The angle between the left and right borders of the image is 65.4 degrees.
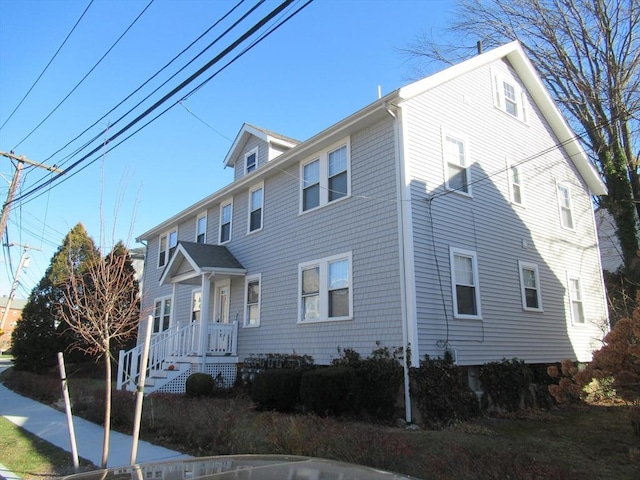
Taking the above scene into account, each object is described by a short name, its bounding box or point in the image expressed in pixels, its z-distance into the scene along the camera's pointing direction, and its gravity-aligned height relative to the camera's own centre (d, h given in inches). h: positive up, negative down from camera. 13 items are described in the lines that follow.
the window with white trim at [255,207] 619.5 +195.6
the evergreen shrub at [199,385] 509.7 -18.2
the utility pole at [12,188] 718.5 +251.0
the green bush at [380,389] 396.8 -16.6
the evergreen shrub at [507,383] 444.5 -13.0
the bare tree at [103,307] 270.1 +34.8
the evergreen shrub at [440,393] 385.7 -19.2
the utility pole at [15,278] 983.4 +175.4
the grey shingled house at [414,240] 438.0 +130.9
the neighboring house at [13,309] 4222.4 +472.1
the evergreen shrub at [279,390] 445.4 -20.2
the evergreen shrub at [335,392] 399.9 -19.3
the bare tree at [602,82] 765.3 +498.0
